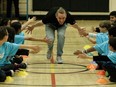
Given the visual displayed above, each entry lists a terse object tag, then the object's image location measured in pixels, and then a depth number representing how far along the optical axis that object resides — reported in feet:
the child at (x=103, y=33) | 33.22
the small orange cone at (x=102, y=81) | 26.21
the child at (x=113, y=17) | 37.76
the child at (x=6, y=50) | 26.48
